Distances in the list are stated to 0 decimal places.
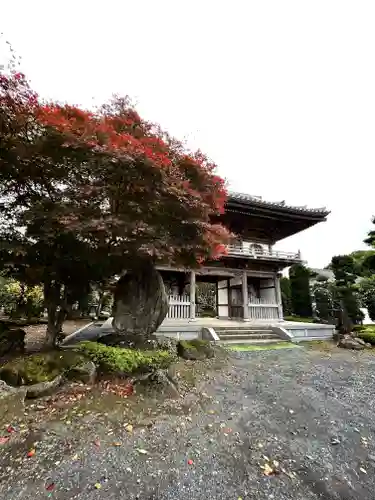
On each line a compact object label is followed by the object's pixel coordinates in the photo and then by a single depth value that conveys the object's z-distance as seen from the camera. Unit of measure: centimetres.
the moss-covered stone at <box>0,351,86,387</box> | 357
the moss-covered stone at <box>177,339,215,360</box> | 629
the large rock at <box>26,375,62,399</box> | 346
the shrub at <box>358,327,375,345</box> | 969
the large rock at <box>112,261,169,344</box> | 630
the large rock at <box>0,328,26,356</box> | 509
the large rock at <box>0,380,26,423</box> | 309
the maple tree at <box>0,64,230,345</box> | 417
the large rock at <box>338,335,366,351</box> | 909
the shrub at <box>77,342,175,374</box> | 419
